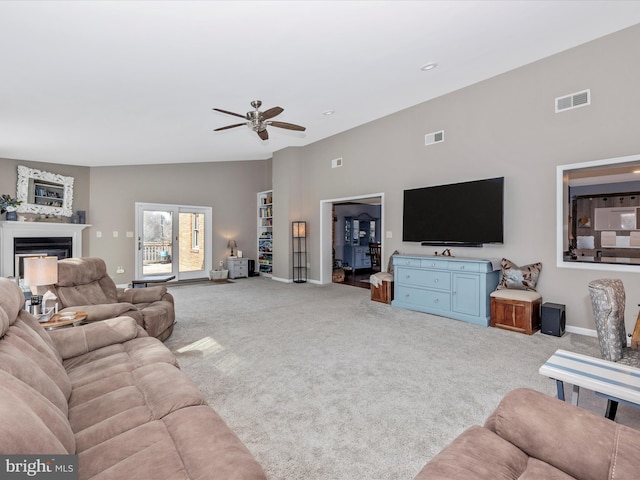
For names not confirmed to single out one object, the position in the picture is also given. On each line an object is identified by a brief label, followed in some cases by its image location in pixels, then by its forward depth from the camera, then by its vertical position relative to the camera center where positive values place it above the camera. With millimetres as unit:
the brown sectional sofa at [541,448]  1078 -751
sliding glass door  8102 -26
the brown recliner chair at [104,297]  3105 -644
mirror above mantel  6723 +1001
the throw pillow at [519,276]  4367 -504
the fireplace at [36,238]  6348 +20
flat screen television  4730 +402
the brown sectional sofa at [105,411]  1087 -783
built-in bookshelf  9471 +197
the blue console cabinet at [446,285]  4535 -699
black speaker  3941 -976
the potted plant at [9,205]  6359 +664
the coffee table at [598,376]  1692 -774
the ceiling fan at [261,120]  4221 +1612
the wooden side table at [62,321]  2474 -648
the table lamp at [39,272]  2641 -267
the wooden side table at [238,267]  8984 -768
